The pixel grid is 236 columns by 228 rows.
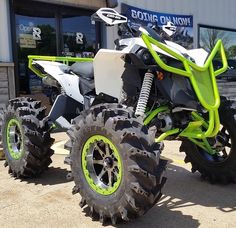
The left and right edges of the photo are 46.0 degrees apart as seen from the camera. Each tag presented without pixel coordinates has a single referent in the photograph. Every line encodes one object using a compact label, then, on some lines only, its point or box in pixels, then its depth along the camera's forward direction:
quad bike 2.25
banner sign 7.45
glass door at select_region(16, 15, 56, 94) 6.36
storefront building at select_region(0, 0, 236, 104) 6.01
